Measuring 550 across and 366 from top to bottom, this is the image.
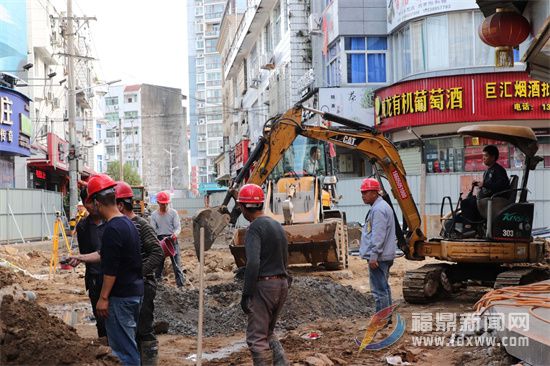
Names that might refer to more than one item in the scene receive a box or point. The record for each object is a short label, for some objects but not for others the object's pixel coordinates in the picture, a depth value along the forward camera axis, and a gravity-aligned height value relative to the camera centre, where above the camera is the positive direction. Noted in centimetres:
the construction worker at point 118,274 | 580 -65
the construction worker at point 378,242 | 909 -69
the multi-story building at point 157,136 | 10769 +820
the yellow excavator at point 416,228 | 1087 -70
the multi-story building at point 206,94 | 10650 +1545
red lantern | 1041 +220
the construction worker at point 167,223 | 1302 -56
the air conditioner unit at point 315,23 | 3134 +699
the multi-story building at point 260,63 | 3434 +734
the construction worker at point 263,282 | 647 -82
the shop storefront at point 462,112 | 2388 +240
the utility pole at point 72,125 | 3092 +292
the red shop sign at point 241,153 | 4575 +233
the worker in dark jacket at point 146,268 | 700 -72
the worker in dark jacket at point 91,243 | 725 -51
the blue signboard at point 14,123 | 3062 +309
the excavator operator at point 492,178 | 1074 +9
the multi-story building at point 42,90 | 3634 +584
